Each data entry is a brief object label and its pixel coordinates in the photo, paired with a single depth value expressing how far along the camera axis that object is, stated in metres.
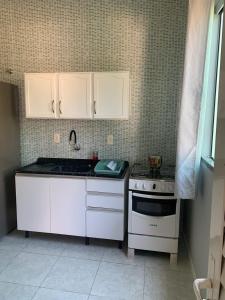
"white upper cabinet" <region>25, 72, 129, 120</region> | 2.71
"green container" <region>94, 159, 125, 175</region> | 2.64
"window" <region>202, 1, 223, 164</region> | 1.92
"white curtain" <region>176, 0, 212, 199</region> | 1.82
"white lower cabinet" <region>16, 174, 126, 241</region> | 2.64
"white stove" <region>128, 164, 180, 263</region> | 2.44
